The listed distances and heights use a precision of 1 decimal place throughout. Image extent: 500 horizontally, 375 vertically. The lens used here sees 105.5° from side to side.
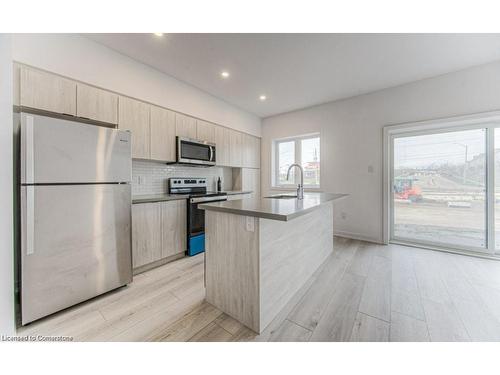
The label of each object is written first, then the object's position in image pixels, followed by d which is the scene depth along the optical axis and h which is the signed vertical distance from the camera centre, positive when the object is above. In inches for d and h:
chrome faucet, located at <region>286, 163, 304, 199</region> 87.5 -2.5
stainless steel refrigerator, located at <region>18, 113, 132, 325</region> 56.4 -8.8
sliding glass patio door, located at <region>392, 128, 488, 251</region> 110.3 -1.3
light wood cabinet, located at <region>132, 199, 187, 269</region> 88.4 -22.5
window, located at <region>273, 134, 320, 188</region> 165.3 +26.1
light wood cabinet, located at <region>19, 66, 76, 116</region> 65.9 +35.0
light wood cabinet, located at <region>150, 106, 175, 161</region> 103.0 +29.5
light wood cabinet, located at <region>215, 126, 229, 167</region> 142.8 +31.6
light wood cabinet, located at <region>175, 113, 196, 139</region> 114.8 +38.2
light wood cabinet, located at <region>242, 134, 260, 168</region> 170.1 +32.9
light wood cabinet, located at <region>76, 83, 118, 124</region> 78.0 +35.7
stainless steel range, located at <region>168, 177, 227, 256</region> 109.5 -11.8
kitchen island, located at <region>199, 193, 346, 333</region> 54.4 -22.8
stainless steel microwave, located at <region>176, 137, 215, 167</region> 113.5 +22.4
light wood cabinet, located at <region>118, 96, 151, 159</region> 90.7 +31.7
